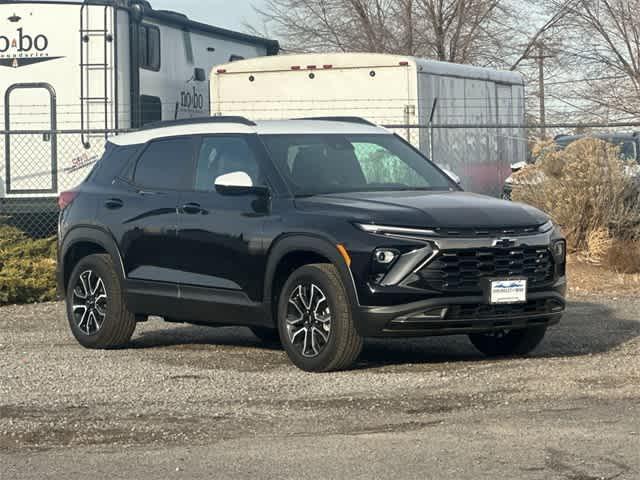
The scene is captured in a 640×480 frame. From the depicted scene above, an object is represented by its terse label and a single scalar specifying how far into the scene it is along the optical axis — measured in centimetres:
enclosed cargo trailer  1920
